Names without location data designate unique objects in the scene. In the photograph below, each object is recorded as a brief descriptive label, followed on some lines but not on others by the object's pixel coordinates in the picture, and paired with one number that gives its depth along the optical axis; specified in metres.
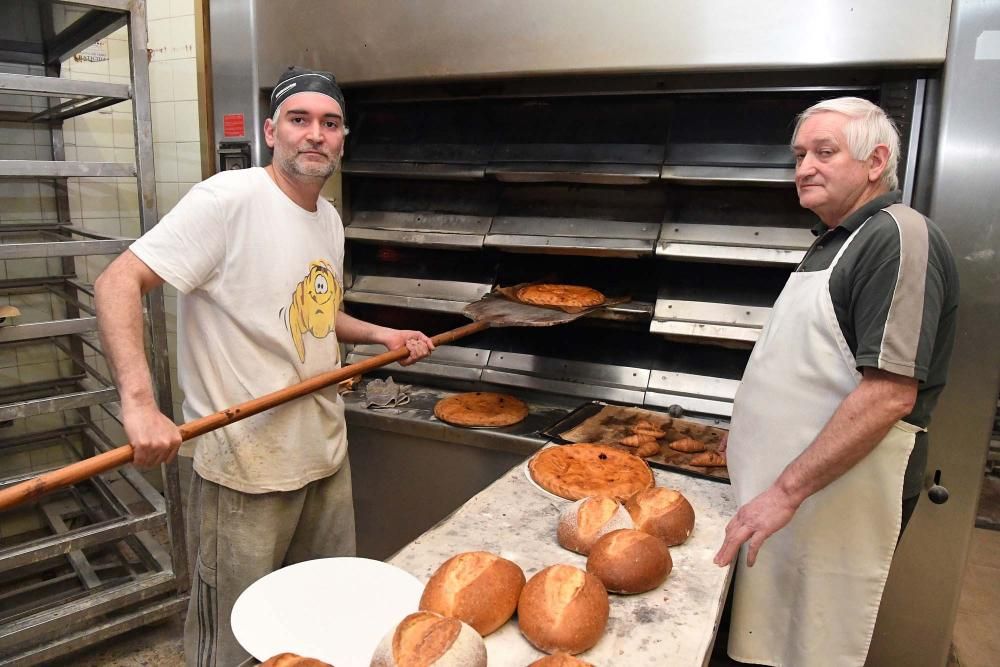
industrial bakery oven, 1.92
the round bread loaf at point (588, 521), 1.46
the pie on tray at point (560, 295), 2.44
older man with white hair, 1.44
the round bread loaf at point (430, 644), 0.97
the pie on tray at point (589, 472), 1.80
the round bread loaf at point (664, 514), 1.51
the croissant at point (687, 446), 2.13
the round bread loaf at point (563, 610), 1.12
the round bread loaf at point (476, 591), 1.14
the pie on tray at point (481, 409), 2.48
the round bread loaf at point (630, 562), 1.31
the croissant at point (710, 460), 2.02
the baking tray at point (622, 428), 2.07
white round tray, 1.07
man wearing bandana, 1.70
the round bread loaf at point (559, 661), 1.03
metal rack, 2.35
